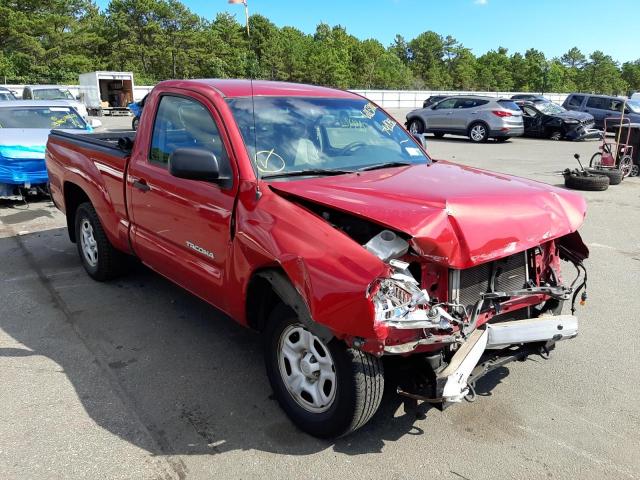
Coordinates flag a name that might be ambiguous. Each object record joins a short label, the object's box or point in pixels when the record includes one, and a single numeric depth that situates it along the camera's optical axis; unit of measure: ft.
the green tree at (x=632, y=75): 331.63
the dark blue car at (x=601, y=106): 74.23
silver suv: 66.90
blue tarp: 29.04
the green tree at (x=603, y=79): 312.13
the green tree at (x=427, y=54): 316.40
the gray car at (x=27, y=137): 29.27
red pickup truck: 8.71
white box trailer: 105.70
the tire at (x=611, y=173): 38.65
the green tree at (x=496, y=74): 287.89
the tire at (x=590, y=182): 36.52
